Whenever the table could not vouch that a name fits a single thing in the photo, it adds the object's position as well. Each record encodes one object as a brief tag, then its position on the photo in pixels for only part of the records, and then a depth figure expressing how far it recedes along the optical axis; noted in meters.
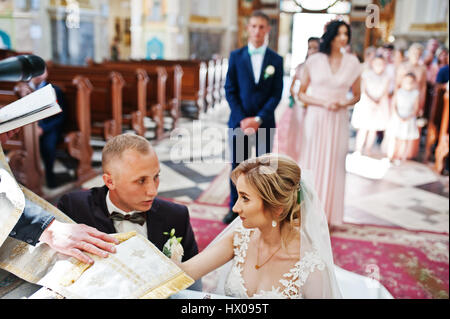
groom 1.08
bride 1.07
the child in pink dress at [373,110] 4.00
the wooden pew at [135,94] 5.98
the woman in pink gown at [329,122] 3.16
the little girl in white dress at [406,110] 5.86
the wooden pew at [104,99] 5.19
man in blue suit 3.29
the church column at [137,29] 16.59
